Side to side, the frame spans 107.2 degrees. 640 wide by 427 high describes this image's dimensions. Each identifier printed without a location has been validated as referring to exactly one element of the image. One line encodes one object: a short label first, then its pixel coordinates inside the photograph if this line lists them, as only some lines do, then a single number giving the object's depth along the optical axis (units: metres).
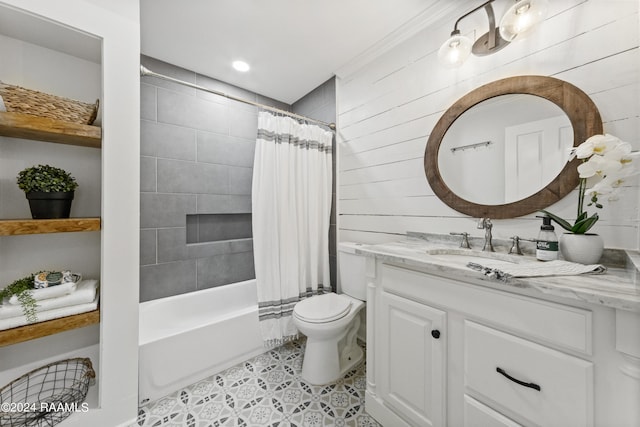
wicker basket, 1.08
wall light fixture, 1.05
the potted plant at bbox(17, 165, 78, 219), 1.15
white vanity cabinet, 0.67
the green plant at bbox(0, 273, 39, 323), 1.07
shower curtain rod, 1.51
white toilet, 1.51
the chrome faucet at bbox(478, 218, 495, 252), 1.27
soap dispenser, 1.00
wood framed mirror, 1.09
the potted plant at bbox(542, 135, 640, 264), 0.83
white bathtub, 1.42
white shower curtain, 1.82
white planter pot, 0.90
